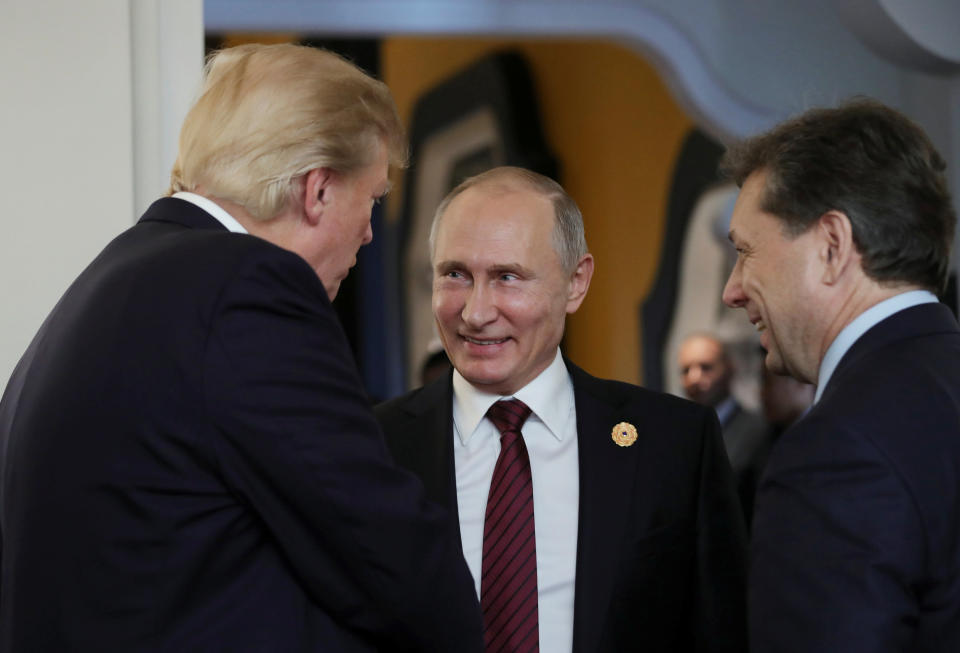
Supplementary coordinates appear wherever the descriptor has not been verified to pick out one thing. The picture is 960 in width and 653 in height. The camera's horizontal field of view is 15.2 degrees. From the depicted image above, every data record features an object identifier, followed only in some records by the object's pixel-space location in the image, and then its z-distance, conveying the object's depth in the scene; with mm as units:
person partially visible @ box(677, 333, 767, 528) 6613
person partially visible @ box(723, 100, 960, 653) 3420
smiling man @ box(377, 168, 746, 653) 3786
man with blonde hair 3399
